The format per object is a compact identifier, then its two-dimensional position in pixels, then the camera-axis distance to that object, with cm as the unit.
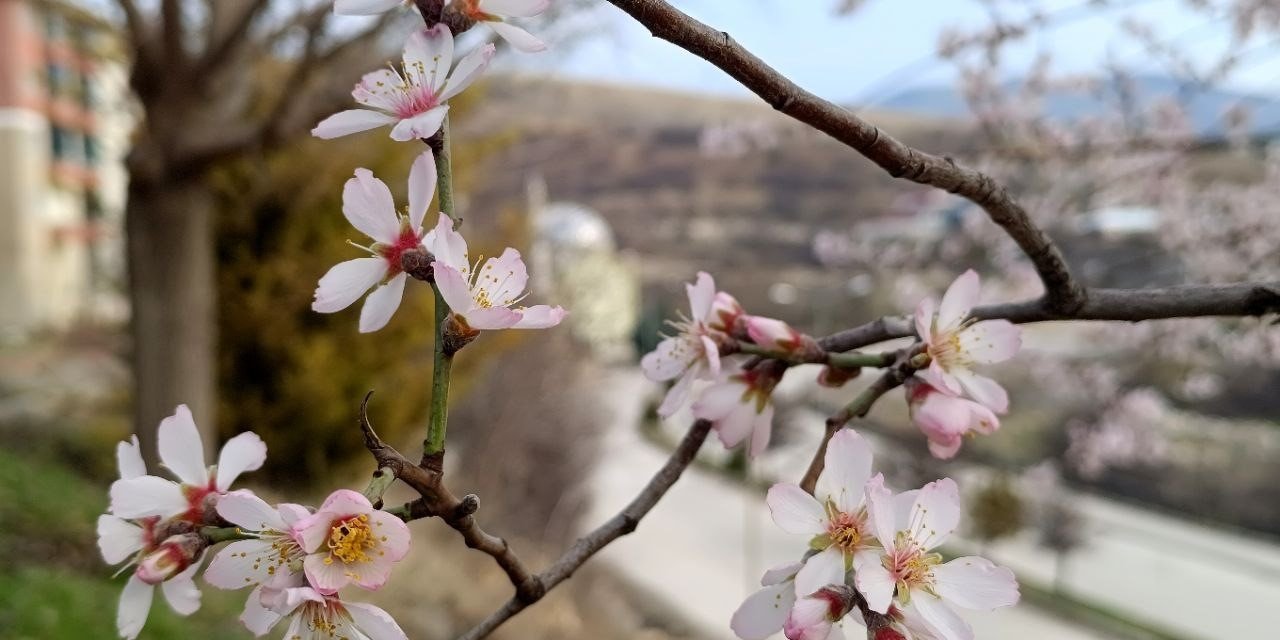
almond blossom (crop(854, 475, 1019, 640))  34
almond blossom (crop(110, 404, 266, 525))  36
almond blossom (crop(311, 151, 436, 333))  37
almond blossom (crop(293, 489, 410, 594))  30
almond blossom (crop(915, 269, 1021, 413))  45
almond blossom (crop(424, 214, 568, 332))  33
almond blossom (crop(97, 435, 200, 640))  37
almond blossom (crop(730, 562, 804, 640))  37
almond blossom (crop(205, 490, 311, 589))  32
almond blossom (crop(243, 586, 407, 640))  32
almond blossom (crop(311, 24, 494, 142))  35
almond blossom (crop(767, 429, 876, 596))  37
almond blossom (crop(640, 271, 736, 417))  47
